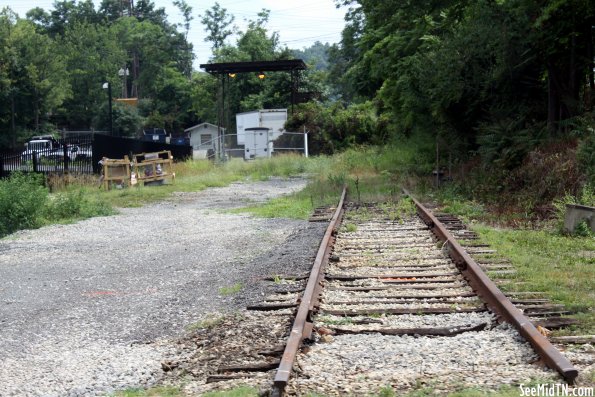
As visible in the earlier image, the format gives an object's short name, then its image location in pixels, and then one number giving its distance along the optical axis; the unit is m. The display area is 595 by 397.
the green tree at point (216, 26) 110.56
